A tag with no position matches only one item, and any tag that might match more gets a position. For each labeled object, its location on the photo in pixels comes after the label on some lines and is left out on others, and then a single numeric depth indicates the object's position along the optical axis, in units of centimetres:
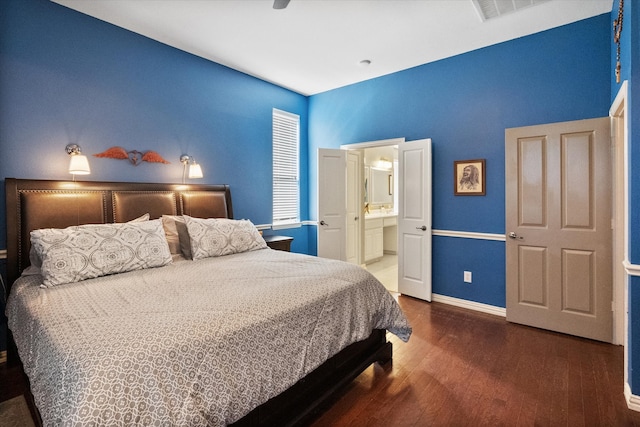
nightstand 391
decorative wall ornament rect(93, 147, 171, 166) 306
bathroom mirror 693
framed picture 367
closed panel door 290
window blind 484
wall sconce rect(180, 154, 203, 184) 361
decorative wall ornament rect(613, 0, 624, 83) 234
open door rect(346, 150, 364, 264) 516
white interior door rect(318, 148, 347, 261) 472
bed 119
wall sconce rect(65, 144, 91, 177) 267
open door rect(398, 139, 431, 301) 399
